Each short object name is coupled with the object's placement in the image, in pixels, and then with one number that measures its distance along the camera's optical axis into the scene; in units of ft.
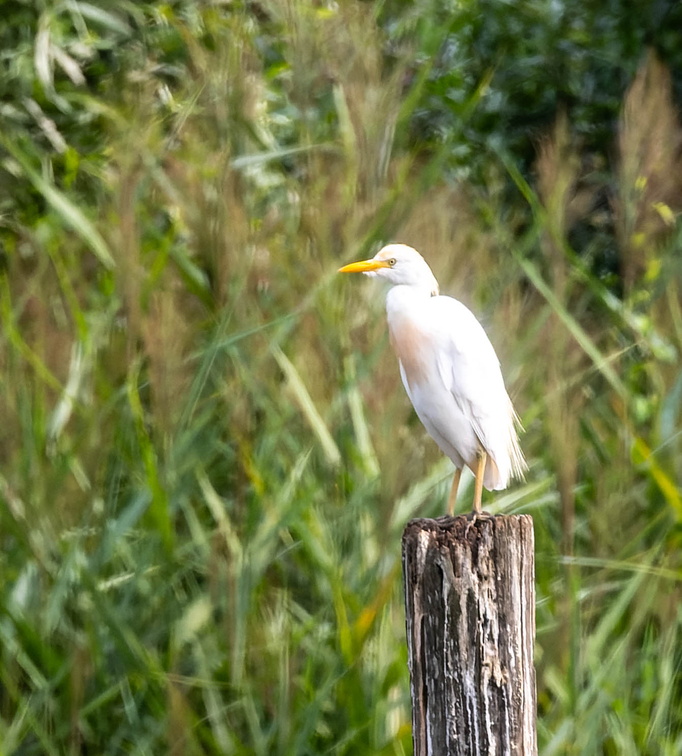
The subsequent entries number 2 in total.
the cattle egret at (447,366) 77.14
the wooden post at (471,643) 75.80
